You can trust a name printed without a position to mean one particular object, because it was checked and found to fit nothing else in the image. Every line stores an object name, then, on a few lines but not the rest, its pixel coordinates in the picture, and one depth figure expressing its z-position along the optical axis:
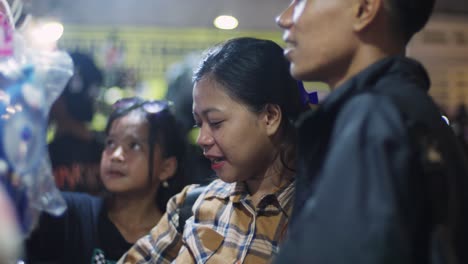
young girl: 2.21
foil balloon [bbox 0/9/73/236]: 1.47
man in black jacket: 0.90
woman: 1.67
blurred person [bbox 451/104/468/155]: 4.77
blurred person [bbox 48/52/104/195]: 2.88
